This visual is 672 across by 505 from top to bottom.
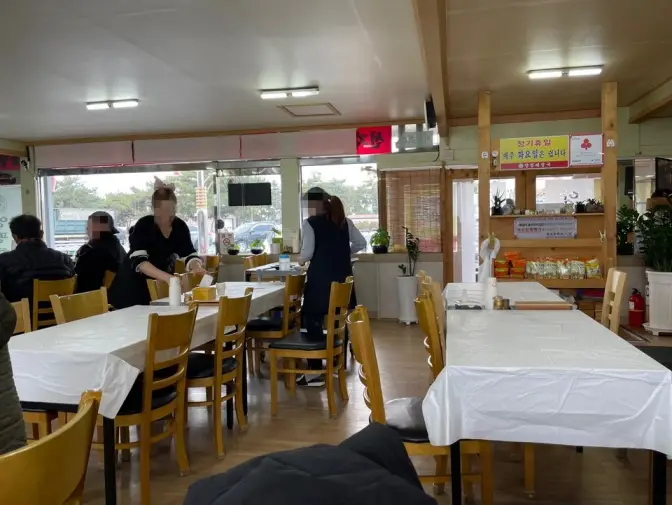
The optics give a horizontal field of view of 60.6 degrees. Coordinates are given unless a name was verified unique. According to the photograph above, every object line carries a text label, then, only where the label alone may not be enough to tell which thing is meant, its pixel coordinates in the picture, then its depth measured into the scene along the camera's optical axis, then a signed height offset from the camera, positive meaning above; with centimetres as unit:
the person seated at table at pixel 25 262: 466 -31
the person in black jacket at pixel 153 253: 397 -23
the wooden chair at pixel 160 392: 263 -85
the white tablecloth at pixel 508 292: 368 -59
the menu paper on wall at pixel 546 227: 587 -21
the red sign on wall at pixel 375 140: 809 +103
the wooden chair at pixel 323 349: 403 -95
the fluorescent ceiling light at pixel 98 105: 658 +135
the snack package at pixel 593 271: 566 -64
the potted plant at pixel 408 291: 752 -104
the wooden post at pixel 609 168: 558 +36
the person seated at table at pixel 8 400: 160 -50
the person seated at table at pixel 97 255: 503 -29
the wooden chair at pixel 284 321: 452 -87
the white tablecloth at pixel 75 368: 244 -62
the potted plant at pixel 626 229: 679 -30
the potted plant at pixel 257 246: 850 -44
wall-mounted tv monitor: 864 +35
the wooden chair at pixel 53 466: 107 -48
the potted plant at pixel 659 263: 631 -67
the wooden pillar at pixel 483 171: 594 +39
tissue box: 381 -50
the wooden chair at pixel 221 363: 329 -87
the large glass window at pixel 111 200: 895 +35
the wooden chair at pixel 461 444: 234 -94
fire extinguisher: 699 -128
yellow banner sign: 557 +53
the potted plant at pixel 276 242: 817 -37
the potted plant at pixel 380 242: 801 -41
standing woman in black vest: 466 -30
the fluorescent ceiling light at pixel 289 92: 608 +131
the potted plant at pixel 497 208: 607 +0
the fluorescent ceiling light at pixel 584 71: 549 +129
